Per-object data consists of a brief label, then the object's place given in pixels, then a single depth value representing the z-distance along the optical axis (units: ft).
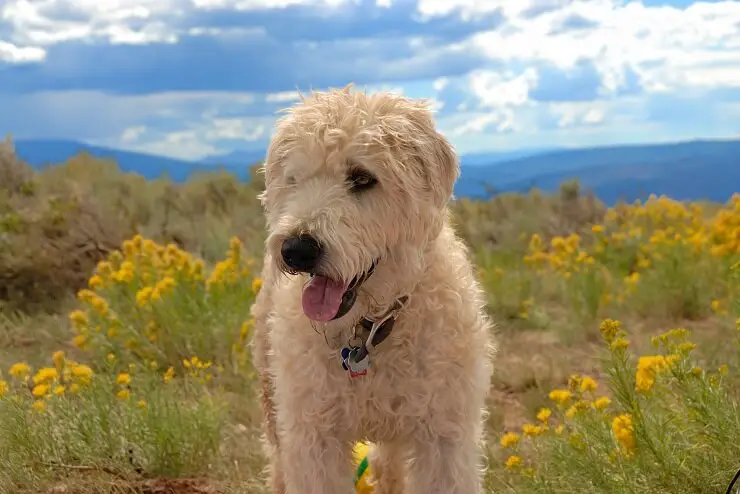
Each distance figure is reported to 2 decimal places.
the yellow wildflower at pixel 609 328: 11.93
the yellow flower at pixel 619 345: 11.82
